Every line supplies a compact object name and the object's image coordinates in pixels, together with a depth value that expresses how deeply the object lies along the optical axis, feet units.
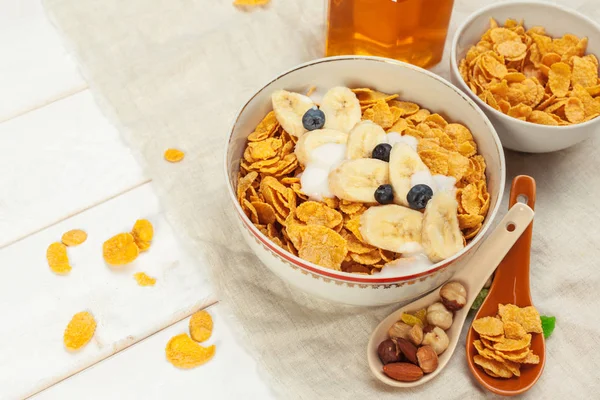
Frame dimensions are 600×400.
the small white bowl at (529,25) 2.62
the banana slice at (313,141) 2.53
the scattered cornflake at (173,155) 3.05
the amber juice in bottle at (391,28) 2.90
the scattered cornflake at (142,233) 2.77
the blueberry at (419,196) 2.34
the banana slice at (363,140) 2.52
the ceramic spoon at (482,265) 2.46
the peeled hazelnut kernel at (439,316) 2.43
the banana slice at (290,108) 2.65
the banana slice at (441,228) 2.27
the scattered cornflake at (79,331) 2.52
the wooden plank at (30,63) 3.27
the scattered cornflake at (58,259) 2.69
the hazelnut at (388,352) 2.35
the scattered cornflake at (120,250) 2.70
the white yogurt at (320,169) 2.47
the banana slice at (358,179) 2.39
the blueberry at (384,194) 2.36
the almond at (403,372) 2.30
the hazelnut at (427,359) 2.32
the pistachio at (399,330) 2.43
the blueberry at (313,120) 2.58
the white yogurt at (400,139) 2.62
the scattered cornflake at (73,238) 2.77
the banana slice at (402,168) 2.40
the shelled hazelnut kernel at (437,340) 2.37
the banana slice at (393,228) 2.29
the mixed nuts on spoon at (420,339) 2.32
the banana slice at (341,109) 2.68
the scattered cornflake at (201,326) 2.53
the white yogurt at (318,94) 2.82
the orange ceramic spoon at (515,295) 2.33
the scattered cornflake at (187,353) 2.47
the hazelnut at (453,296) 2.45
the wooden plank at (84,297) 2.50
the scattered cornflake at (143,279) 2.66
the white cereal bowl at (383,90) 2.23
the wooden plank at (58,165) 2.89
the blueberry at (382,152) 2.50
